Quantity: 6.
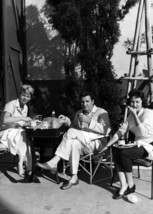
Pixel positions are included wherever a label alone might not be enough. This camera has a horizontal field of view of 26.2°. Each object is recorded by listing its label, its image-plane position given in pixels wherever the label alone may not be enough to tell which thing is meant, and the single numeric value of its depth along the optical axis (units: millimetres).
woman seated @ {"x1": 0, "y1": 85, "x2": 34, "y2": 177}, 4255
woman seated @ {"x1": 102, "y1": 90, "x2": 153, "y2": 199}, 3586
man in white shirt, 3998
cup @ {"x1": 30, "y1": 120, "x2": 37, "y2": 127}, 4132
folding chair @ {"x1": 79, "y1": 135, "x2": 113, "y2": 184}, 4059
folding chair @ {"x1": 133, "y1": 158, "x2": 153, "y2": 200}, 3631
